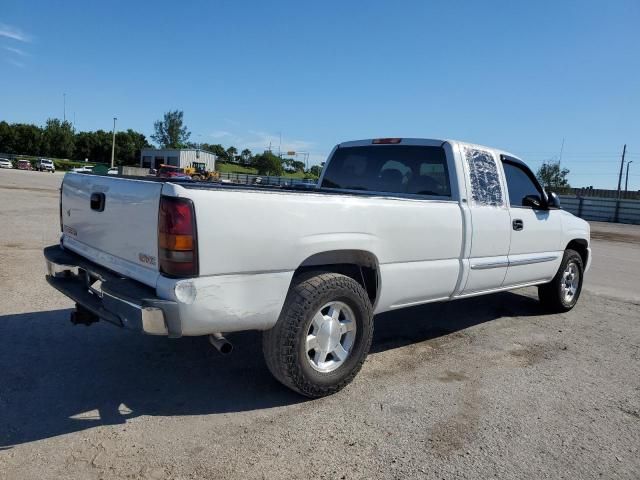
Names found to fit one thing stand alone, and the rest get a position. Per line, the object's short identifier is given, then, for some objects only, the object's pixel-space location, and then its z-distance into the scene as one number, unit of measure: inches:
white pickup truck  111.6
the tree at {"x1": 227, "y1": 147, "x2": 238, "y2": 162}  5620.1
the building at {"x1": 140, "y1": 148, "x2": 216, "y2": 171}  3174.2
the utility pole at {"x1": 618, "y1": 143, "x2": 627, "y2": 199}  2101.6
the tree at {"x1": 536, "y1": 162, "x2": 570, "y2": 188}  2992.1
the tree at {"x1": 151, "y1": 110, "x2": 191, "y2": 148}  4065.0
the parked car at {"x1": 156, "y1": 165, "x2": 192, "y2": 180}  1448.1
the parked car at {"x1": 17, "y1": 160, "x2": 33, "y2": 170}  2406.3
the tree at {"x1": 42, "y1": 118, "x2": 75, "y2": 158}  3639.3
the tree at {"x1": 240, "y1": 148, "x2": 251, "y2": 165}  5270.7
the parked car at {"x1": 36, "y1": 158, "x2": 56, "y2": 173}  2356.9
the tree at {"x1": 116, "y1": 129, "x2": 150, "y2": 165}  3966.5
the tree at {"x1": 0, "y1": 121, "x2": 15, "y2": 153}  3545.8
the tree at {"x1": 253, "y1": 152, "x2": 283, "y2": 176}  3821.4
